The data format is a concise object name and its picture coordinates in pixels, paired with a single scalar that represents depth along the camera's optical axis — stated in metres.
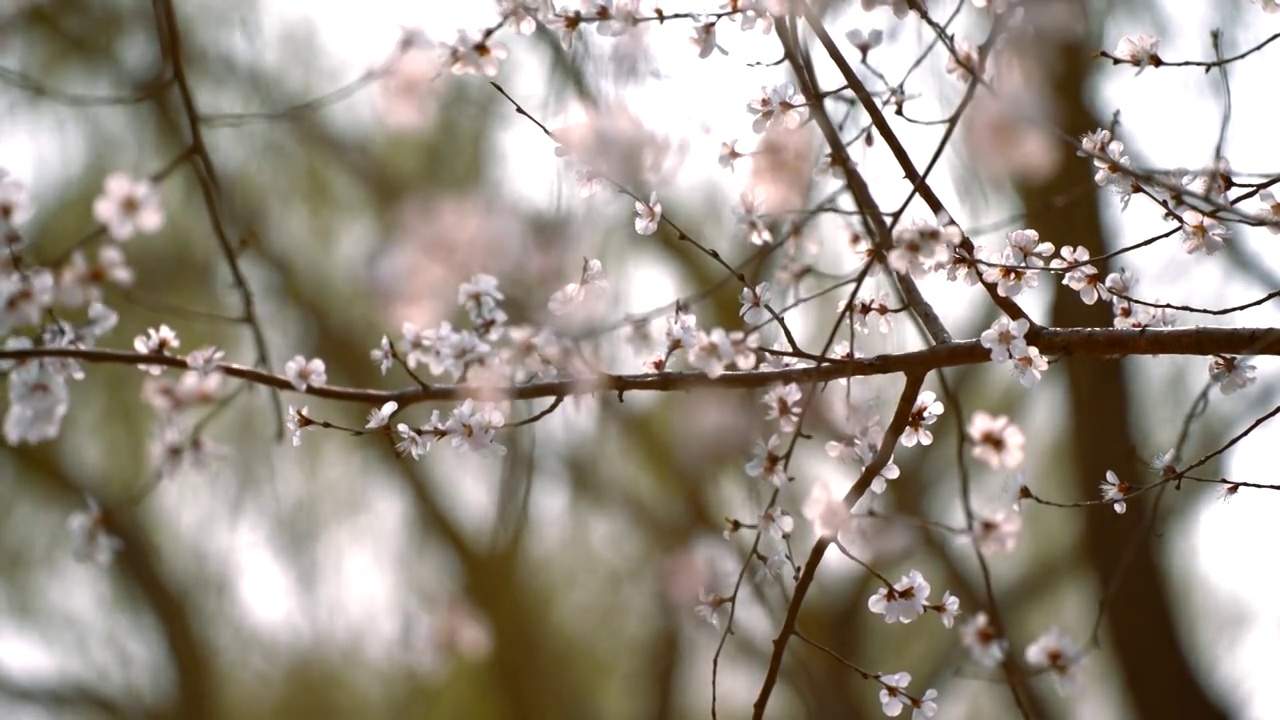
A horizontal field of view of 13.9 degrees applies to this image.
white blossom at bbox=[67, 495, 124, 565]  2.69
